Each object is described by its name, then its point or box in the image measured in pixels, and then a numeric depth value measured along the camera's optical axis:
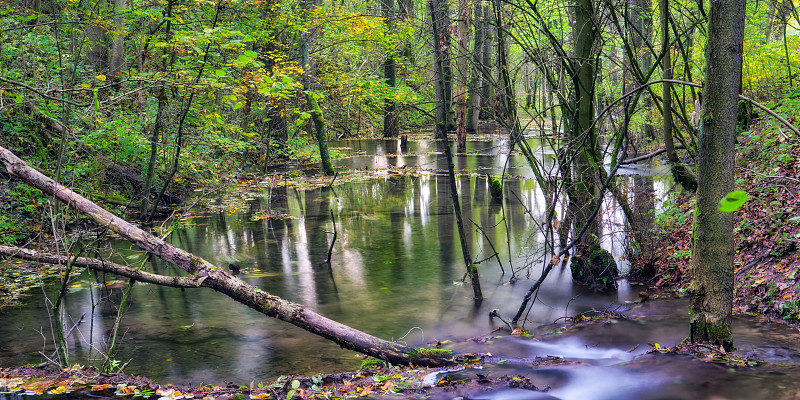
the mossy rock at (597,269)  9.41
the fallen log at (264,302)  5.90
